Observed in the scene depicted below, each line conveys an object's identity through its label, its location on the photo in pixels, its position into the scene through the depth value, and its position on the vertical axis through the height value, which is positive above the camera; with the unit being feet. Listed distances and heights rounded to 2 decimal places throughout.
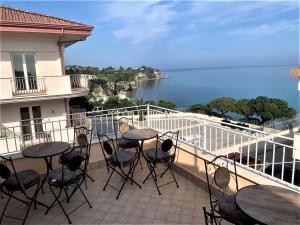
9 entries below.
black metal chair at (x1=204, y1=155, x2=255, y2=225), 8.00 -4.74
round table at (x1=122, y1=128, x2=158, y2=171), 14.67 -3.87
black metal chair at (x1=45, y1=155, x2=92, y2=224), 10.85 -4.88
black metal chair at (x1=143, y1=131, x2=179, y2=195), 13.91 -4.80
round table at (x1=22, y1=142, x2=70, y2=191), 12.33 -3.89
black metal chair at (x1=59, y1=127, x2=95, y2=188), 14.67 -4.68
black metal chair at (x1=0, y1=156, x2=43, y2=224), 10.43 -4.75
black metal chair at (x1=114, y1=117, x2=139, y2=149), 17.03 -4.35
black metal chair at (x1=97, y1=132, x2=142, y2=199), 13.56 -4.82
